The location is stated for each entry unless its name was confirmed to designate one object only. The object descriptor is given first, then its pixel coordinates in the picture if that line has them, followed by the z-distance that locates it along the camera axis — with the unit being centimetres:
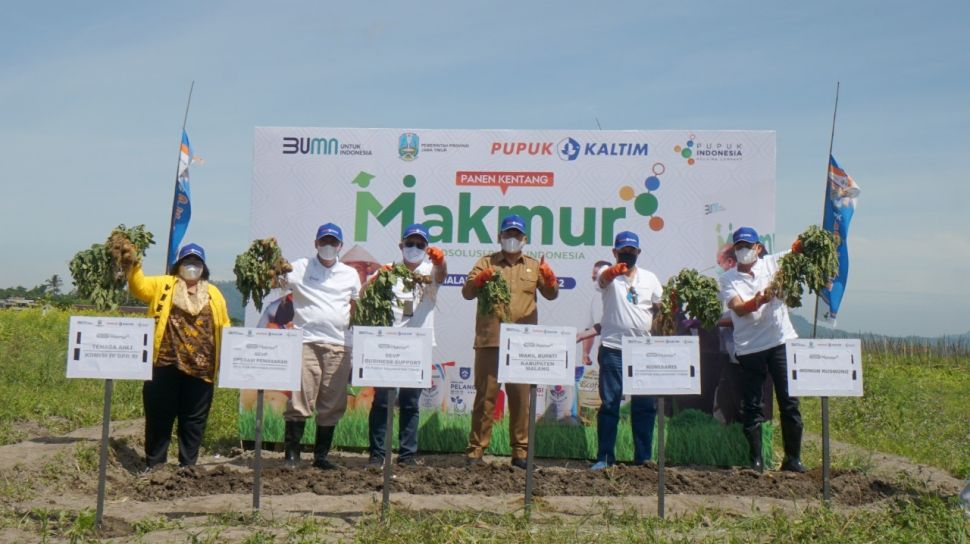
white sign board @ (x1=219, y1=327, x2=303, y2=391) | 607
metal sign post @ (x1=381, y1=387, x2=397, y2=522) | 581
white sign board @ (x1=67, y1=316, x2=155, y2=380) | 582
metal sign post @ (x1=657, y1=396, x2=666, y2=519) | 604
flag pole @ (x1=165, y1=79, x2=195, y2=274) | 945
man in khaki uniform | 814
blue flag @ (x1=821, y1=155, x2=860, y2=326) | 948
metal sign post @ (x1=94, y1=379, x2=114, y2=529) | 564
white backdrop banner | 897
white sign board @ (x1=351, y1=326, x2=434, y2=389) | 605
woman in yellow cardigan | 757
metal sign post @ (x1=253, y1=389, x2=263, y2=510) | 594
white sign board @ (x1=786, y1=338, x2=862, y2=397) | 665
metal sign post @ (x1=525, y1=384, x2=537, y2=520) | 598
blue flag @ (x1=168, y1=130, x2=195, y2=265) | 962
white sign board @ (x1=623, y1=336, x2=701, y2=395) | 627
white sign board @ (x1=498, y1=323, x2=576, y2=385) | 609
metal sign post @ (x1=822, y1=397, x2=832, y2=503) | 658
